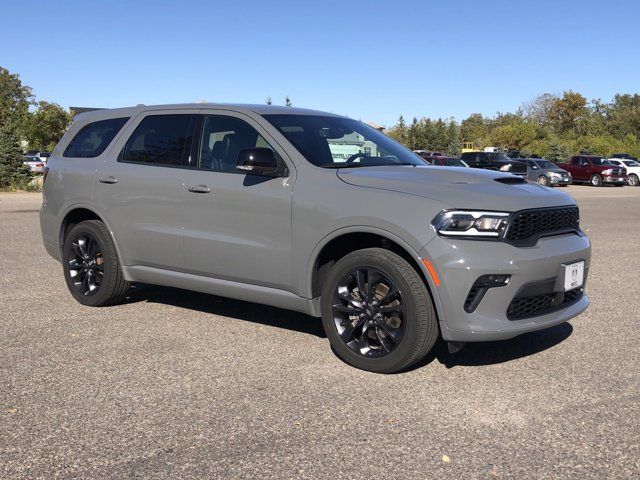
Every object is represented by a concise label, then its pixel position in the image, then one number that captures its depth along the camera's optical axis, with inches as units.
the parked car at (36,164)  1622.8
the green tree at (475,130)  3348.9
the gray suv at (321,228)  157.9
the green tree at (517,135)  2910.9
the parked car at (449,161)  1074.2
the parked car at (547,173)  1332.4
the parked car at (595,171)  1454.2
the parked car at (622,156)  1985.1
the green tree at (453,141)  2331.0
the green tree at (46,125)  2039.5
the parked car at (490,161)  1299.0
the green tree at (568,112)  3368.6
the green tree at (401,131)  2701.8
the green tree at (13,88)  3491.6
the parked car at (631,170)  1544.7
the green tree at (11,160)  914.1
